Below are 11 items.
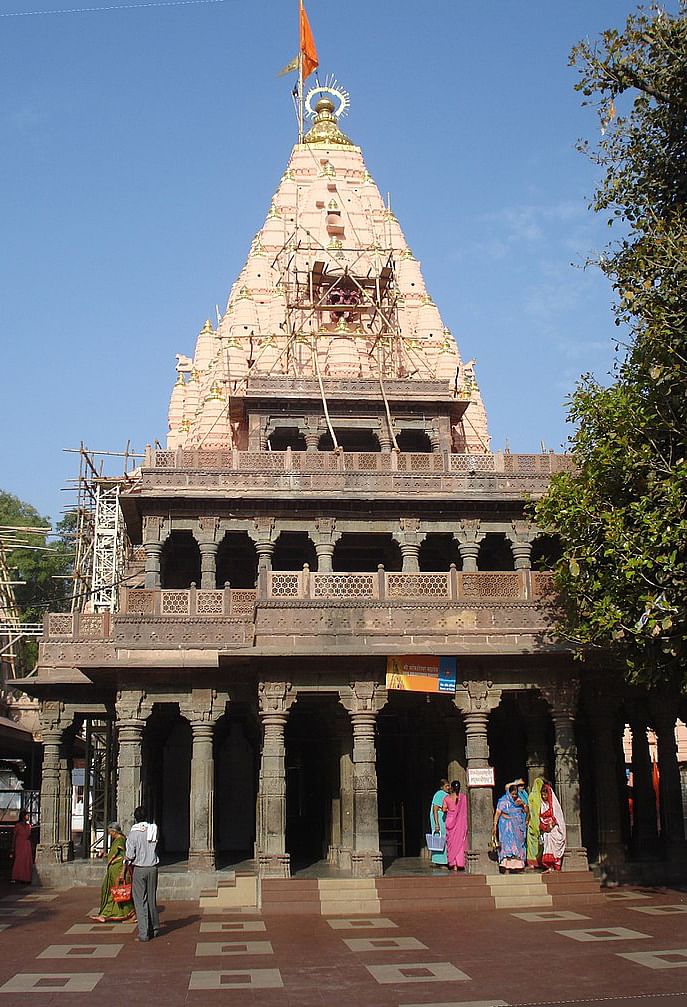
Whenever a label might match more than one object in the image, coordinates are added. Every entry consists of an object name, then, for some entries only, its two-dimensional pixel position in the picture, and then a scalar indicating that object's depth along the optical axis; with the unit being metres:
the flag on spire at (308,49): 61.94
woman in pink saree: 21.58
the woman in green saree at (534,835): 20.85
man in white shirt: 15.91
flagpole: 57.26
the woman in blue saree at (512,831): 20.85
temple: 21.55
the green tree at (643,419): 17.97
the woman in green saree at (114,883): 17.28
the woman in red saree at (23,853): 25.19
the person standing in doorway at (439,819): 21.69
